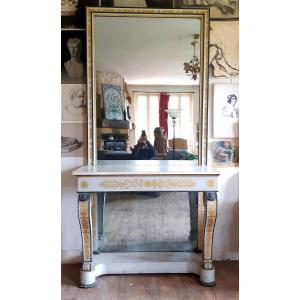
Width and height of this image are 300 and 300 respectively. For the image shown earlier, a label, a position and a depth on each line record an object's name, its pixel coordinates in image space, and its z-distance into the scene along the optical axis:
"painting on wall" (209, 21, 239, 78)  2.85
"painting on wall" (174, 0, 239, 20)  2.82
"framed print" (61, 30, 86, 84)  2.80
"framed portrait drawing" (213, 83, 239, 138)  2.91
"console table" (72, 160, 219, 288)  2.46
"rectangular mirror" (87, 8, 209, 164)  2.80
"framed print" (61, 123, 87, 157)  2.88
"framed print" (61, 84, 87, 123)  2.85
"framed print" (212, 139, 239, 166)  2.94
